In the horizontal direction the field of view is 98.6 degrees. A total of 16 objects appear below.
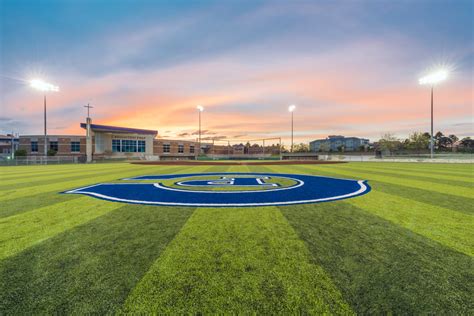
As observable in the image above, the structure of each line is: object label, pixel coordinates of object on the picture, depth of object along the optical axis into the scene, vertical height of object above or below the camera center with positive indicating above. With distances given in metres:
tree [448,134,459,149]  107.38 +8.70
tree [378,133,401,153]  86.75 +4.88
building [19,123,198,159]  47.97 +2.58
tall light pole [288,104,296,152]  43.91 +9.93
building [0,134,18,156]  75.25 +4.00
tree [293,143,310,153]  133.75 +4.73
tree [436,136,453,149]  103.95 +6.98
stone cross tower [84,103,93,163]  41.03 +3.86
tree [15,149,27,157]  44.52 +0.06
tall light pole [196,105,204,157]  47.83 +10.89
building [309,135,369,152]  149.79 +9.11
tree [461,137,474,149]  91.86 +5.81
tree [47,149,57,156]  46.49 +0.20
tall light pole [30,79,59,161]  30.73 +10.55
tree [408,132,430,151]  78.12 +5.24
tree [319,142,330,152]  138.90 +5.78
